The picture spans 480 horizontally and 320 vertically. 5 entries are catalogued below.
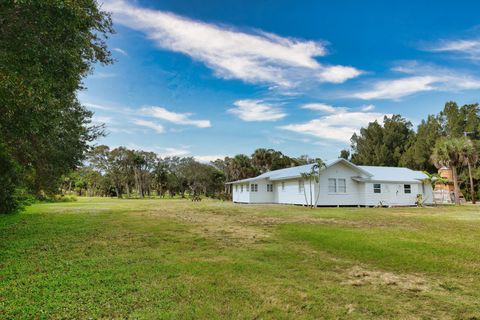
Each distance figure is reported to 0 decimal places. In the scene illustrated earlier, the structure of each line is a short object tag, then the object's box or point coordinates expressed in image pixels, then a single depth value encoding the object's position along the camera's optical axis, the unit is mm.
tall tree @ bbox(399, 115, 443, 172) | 47012
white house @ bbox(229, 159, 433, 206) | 26595
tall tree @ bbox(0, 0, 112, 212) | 6184
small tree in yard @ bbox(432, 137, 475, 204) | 29172
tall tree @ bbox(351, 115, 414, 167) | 53656
